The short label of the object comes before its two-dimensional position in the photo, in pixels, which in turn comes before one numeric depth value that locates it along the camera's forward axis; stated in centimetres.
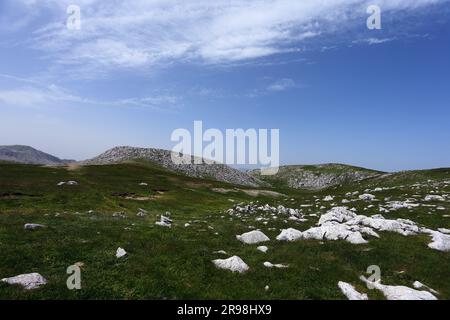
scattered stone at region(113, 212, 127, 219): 4146
